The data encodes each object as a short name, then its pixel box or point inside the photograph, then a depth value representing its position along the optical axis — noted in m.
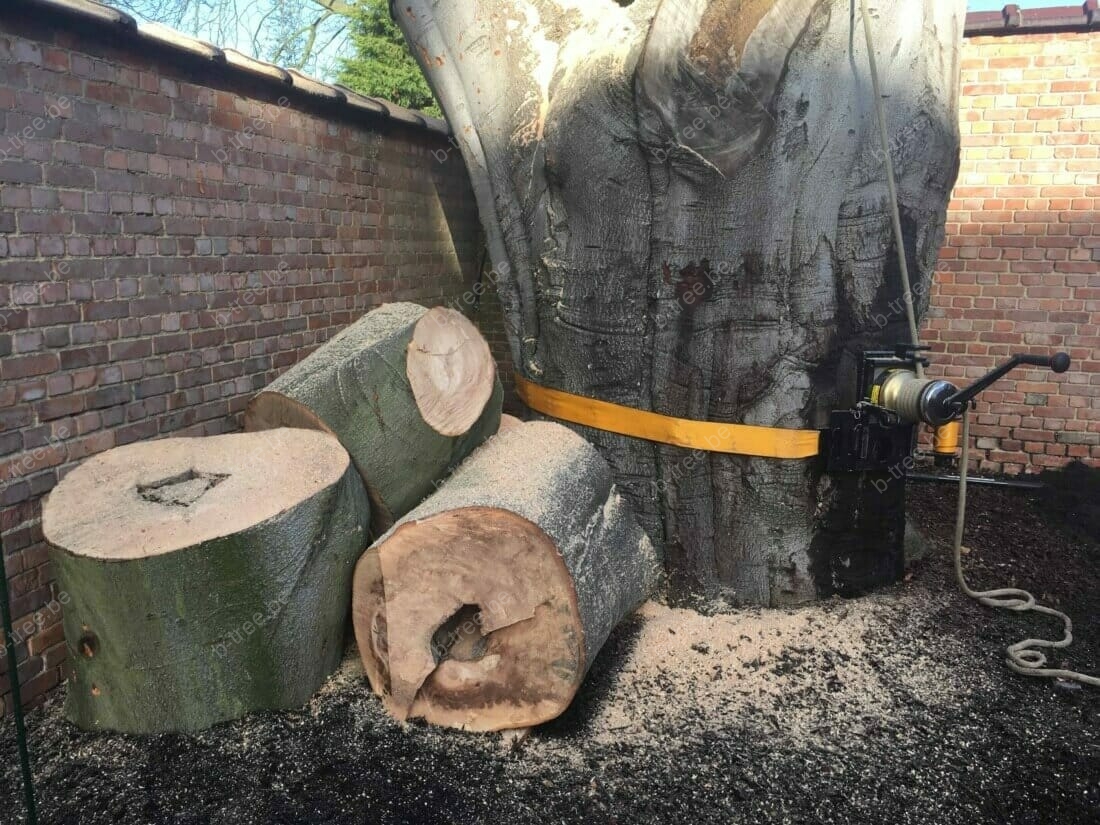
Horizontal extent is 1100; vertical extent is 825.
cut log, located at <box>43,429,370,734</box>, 2.18
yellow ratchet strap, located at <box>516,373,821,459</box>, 3.09
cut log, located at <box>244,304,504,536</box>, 2.69
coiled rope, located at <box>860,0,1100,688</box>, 2.74
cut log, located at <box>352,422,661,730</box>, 2.39
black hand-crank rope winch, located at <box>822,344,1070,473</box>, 2.94
